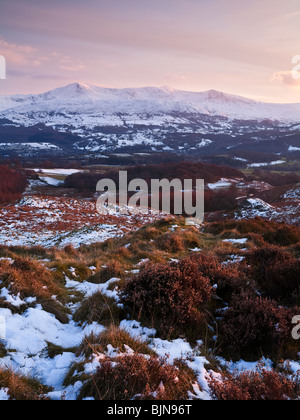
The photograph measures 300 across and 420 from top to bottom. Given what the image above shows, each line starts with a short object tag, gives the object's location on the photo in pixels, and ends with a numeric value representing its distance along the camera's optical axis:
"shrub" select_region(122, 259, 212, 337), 4.70
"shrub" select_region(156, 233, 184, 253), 11.12
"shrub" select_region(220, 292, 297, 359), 4.19
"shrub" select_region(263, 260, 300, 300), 5.78
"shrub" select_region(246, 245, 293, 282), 6.79
